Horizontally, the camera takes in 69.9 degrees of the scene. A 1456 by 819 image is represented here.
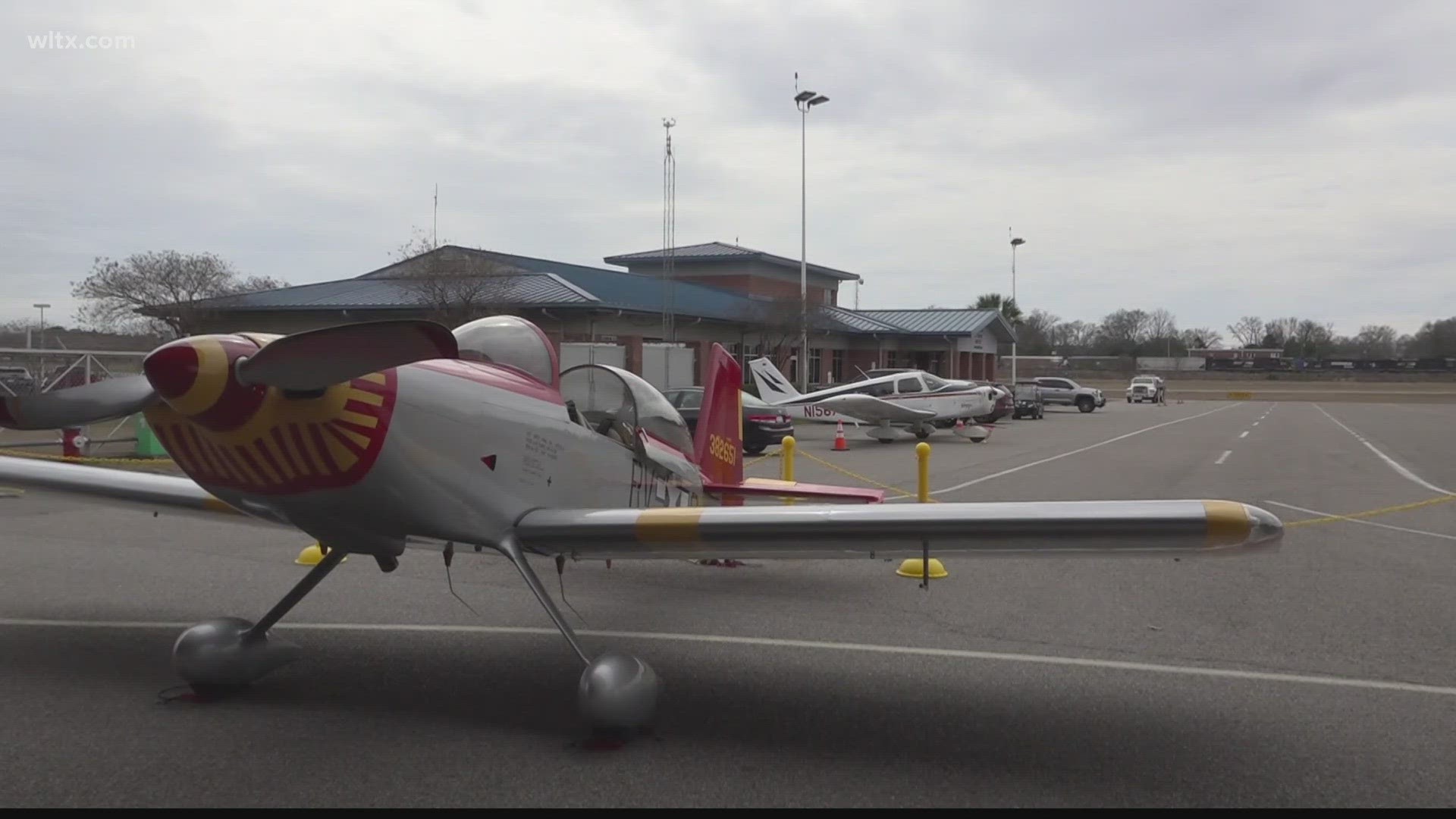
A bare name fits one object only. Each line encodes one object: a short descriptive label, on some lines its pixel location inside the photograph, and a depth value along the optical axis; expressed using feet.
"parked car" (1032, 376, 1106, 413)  163.32
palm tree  278.50
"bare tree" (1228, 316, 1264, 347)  456.86
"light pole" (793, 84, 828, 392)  132.77
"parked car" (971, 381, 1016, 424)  112.16
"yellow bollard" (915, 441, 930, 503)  33.71
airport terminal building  95.86
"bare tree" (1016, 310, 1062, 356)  405.80
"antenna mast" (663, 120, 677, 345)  107.86
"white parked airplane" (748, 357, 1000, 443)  85.71
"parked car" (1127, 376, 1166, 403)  197.98
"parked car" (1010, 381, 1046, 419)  135.13
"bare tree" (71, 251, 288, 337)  93.91
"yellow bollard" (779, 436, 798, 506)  38.27
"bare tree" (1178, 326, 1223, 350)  465.88
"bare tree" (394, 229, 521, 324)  91.09
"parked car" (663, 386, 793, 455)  71.20
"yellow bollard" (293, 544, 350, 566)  28.25
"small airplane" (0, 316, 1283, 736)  12.70
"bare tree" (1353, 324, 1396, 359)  416.05
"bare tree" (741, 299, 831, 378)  135.74
